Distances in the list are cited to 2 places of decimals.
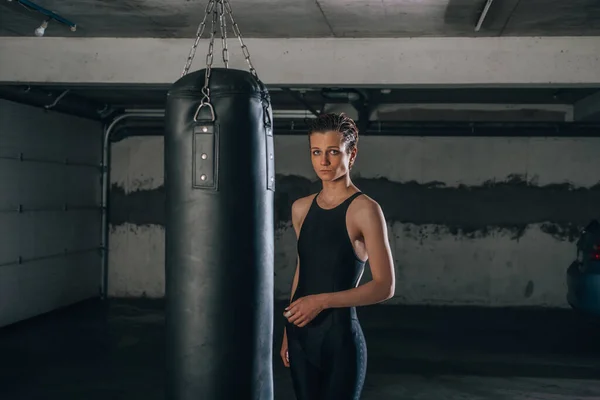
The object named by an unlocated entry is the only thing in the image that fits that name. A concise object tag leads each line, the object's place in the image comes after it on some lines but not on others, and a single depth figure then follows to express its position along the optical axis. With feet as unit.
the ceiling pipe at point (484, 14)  16.36
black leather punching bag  9.50
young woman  9.29
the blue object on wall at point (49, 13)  17.08
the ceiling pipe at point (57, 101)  23.95
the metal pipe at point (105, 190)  32.71
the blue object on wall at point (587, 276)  21.93
